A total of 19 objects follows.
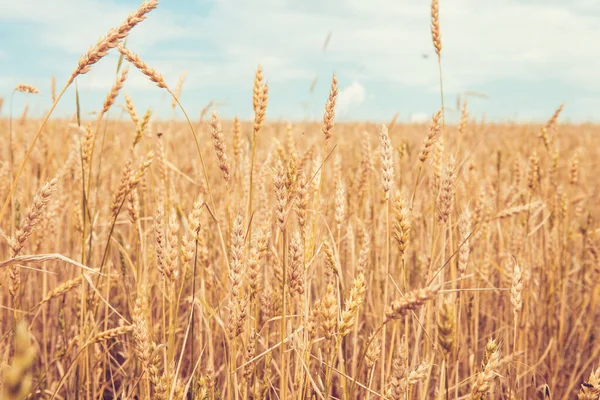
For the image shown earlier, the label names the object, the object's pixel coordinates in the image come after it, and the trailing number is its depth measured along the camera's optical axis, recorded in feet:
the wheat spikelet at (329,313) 2.96
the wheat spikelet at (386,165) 3.55
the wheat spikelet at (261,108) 3.65
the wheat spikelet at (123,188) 3.84
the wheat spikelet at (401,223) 3.30
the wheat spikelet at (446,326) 2.56
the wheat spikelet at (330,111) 3.51
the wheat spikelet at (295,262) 3.22
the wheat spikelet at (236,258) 3.19
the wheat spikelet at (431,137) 3.94
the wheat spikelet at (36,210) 3.00
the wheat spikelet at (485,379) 2.99
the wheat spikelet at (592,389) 3.31
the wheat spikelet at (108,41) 2.87
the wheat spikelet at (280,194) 3.00
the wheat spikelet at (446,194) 3.74
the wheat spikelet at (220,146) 3.56
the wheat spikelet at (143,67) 3.49
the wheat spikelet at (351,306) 2.93
